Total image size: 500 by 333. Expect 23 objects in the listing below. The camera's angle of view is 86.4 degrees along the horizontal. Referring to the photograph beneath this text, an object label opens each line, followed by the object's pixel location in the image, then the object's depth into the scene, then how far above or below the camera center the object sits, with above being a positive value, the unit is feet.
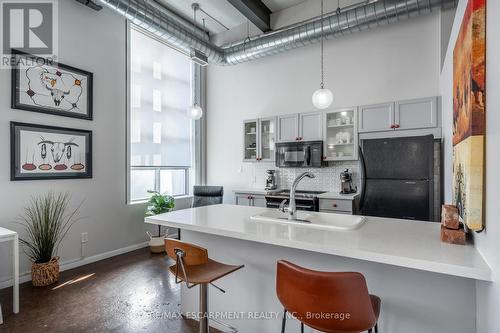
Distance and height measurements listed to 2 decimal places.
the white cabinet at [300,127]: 14.01 +2.08
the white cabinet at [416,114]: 11.30 +2.22
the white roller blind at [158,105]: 14.37 +3.56
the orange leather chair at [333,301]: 3.73 -1.95
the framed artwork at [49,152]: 9.93 +0.54
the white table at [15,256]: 7.79 -2.71
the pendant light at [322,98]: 9.45 +2.38
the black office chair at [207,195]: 15.65 -1.79
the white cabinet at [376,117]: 12.16 +2.22
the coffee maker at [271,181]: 15.92 -0.97
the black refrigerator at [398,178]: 9.95 -0.50
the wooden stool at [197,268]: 5.27 -2.31
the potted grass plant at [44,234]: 9.66 -2.65
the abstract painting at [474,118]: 3.80 +0.70
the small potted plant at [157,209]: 13.38 -2.23
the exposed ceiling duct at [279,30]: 10.85 +6.42
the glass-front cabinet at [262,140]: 15.70 +1.49
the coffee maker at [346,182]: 13.23 -0.87
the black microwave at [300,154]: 13.76 +0.56
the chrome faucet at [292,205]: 6.60 -1.03
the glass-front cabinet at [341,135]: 13.09 +1.51
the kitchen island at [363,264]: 4.16 -2.02
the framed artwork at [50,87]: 10.00 +3.17
